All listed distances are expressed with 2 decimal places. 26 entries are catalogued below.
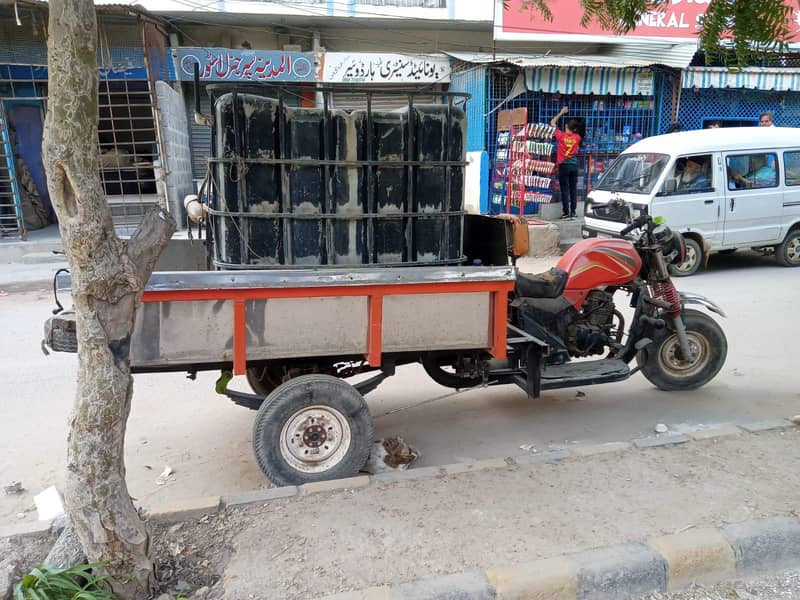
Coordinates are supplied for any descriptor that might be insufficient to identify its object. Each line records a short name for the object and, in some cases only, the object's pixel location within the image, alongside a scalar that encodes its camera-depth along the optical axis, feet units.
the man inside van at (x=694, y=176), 30.35
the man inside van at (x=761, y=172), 31.12
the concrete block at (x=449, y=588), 8.18
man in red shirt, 40.40
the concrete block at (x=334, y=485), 10.70
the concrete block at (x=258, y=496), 10.27
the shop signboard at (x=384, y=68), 43.27
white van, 30.17
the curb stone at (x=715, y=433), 12.72
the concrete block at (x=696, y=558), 9.01
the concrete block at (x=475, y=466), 11.39
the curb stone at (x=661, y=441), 12.38
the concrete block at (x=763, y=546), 9.32
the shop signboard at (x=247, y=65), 41.78
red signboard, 44.29
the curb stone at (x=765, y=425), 13.17
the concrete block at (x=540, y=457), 11.75
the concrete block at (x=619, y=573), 8.68
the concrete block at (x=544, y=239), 36.27
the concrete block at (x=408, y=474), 11.10
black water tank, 11.02
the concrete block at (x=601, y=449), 12.09
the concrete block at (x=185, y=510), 9.84
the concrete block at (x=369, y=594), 8.09
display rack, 39.37
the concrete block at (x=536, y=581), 8.41
